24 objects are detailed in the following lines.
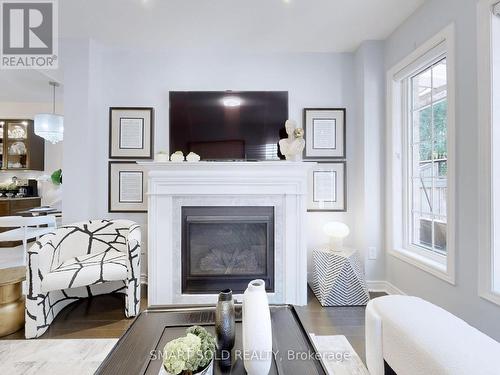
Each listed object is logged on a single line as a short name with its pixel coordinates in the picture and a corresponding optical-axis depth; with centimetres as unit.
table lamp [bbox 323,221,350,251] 271
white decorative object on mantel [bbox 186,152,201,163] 258
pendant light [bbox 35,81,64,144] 352
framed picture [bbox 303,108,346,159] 302
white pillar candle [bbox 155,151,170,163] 256
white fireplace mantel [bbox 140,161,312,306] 254
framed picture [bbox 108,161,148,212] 299
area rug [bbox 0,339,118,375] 166
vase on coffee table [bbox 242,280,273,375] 98
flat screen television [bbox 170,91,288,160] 291
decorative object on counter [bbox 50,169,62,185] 436
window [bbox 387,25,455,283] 200
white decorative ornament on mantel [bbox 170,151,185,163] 256
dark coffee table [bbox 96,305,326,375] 105
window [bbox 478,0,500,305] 164
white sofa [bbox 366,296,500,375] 91
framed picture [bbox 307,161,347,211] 304
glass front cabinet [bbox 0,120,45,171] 493
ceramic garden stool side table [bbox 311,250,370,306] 252
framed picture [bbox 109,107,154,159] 298
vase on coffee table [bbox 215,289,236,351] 114
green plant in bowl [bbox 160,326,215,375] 89
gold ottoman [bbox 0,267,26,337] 203
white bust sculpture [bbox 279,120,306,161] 263
